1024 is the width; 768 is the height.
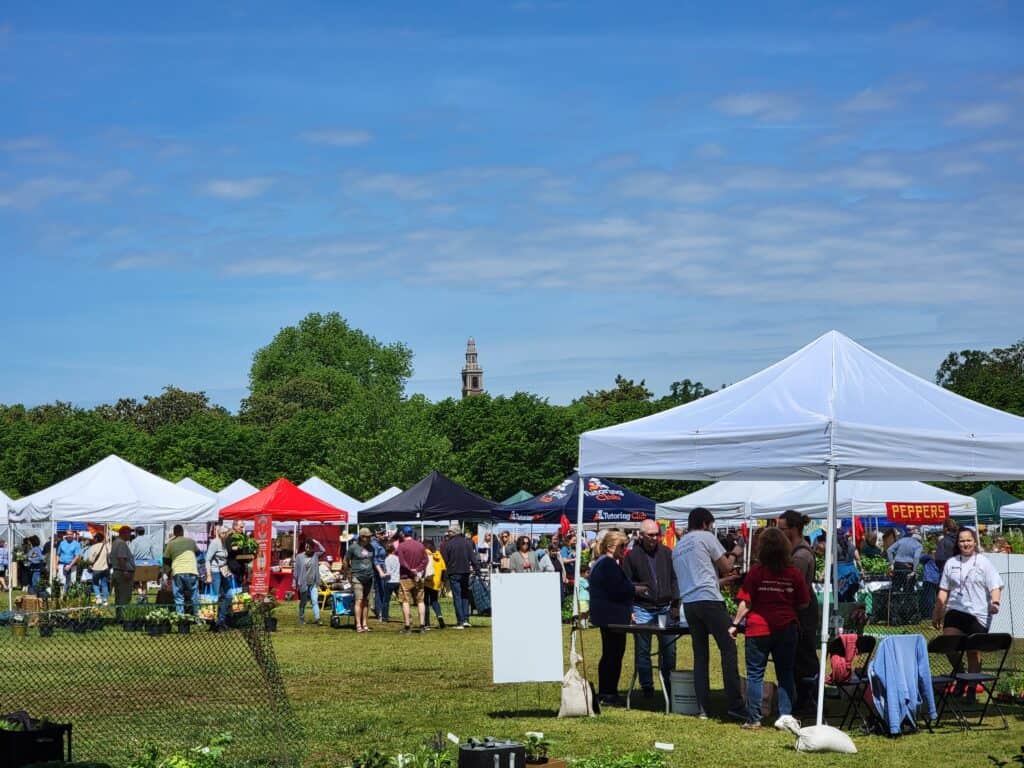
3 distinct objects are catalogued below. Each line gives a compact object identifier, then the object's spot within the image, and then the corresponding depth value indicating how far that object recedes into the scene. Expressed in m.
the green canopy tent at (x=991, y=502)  45.97
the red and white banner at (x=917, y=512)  27.91
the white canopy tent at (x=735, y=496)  29.92
